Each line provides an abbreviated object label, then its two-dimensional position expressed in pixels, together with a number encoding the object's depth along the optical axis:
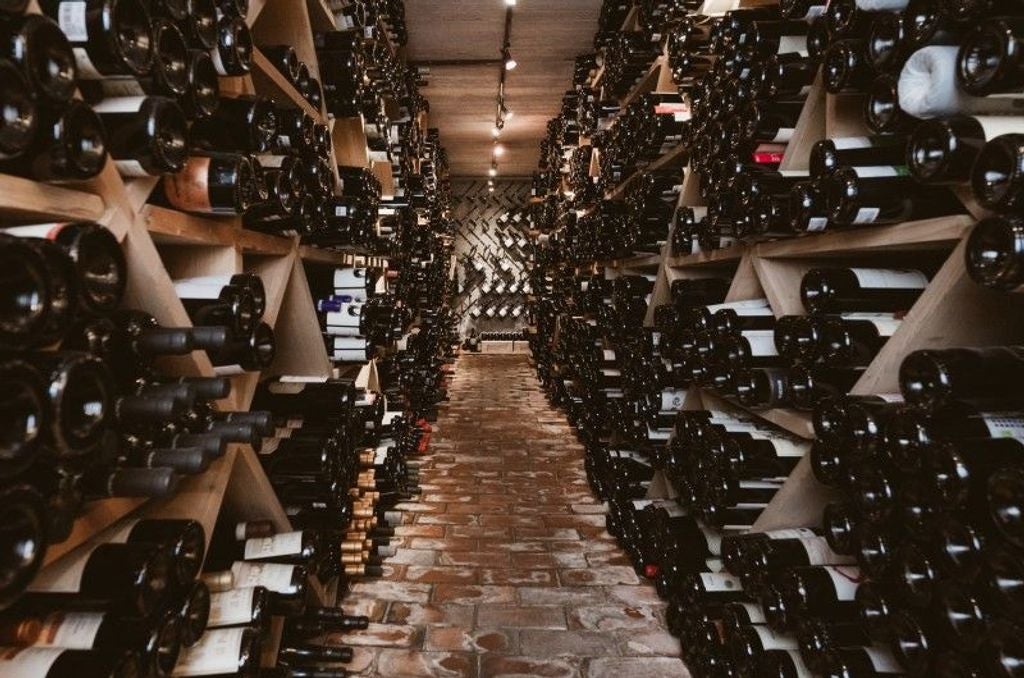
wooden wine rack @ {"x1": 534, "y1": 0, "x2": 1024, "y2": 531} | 1.20
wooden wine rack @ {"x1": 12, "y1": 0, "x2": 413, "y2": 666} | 1.04
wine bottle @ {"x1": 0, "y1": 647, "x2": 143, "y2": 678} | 0.94
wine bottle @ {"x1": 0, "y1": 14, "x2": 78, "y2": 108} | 0.81
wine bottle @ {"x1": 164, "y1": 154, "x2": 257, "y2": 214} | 1.40
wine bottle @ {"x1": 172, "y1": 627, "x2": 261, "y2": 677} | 1.32
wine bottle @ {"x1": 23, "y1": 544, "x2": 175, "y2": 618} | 1.05
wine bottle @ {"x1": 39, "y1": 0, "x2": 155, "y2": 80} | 0.97
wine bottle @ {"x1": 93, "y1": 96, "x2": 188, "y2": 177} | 1.10
